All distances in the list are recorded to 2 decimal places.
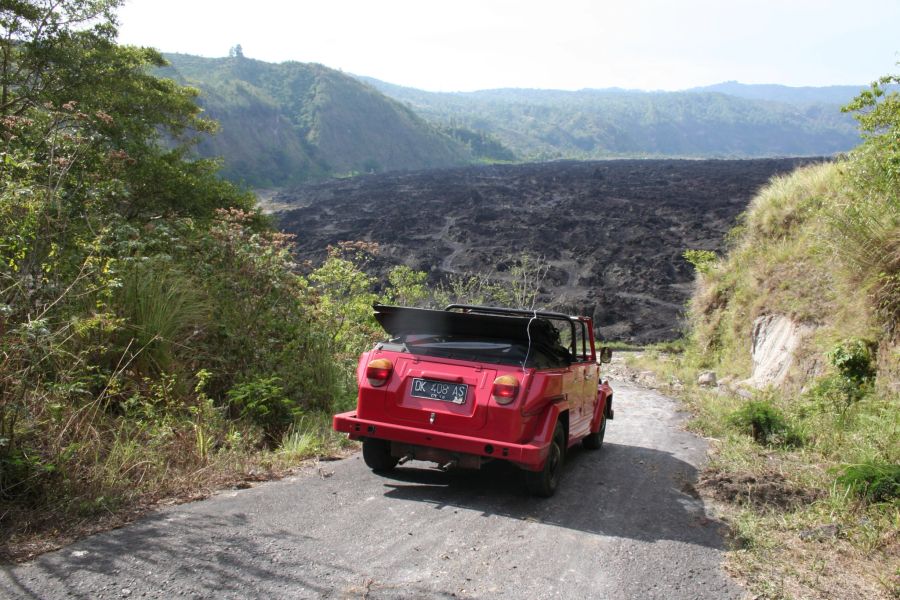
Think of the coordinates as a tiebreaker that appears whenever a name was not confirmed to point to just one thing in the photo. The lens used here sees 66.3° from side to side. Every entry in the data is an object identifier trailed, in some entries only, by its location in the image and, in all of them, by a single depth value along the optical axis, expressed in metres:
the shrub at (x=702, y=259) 19.41
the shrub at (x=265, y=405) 7.31
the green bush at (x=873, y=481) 5.58
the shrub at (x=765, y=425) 8.45
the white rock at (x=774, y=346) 12.32
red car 5.29
